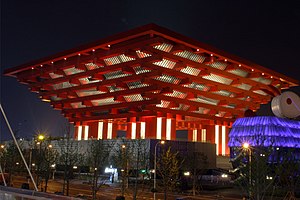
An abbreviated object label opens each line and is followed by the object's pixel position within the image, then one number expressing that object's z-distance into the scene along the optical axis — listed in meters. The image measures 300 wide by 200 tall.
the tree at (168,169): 38.42
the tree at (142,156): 57.29
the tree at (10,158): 47.72
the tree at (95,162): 34.68
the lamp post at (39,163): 43.66
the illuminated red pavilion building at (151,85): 62.72
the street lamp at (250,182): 21.92
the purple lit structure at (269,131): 59.78
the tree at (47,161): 42.37
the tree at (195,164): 51.75
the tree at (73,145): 72.81
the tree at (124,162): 37.75
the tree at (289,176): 33.28
